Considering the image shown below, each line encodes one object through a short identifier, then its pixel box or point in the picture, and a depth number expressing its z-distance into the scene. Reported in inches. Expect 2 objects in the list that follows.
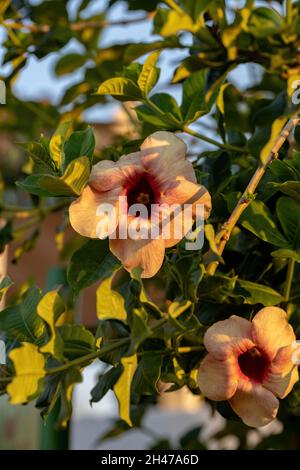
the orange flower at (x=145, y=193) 29.8
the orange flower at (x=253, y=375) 30.0
